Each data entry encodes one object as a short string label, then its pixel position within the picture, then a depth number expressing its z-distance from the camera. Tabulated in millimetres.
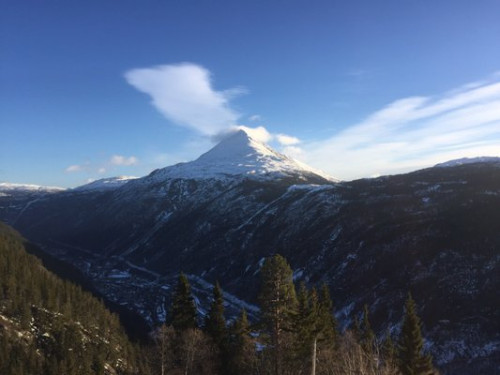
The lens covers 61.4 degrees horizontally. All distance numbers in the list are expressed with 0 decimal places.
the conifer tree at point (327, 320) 48281
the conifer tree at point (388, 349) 48947
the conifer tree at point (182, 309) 52156
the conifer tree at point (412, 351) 42031
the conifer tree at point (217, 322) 54000
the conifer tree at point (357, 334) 65137
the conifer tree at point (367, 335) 56047
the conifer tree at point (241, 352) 52062
